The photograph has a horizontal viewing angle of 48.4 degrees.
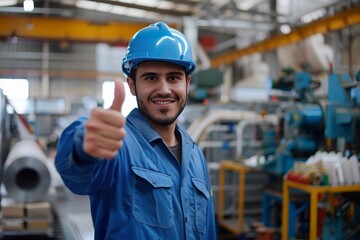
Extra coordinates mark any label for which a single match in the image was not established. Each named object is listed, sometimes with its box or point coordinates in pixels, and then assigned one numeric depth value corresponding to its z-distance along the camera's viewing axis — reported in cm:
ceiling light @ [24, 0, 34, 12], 474
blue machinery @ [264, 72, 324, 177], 397
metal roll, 411
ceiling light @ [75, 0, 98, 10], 1325
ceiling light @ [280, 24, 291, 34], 746
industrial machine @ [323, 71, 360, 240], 330
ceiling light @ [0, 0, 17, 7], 1029
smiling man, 131
